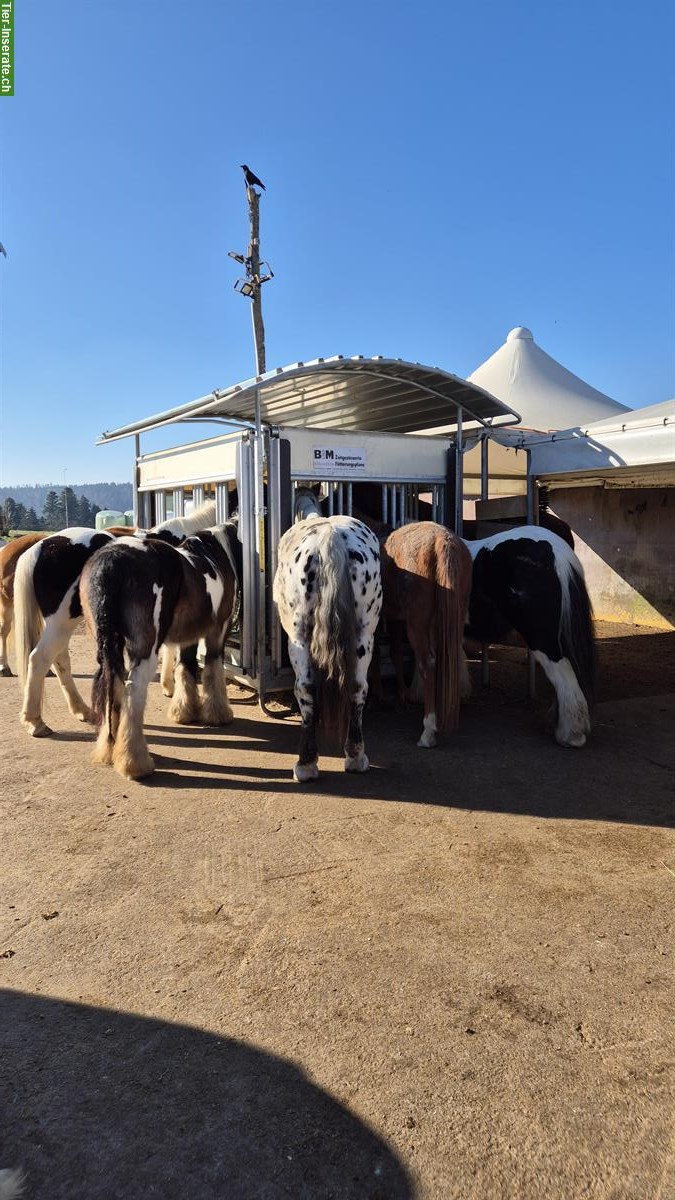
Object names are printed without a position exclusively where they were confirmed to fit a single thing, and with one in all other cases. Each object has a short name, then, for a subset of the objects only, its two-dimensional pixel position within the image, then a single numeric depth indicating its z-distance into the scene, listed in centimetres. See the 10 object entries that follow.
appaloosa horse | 432
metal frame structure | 571
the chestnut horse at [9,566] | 675
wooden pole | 1280
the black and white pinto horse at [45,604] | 527
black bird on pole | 1234
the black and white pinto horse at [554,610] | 518
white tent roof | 1834
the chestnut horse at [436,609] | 499
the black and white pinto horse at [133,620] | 439
